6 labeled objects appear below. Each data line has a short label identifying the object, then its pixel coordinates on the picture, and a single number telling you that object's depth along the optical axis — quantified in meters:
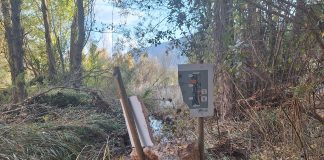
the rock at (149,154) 3.70
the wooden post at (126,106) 3.13
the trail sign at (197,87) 3.32
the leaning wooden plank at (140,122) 3.12
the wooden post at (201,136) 3.49
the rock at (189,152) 3.64
